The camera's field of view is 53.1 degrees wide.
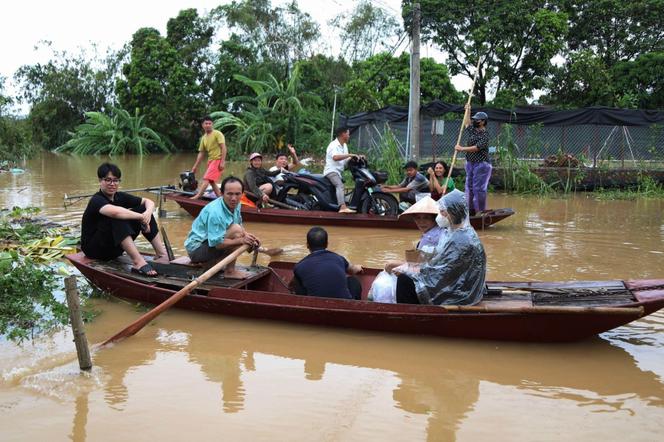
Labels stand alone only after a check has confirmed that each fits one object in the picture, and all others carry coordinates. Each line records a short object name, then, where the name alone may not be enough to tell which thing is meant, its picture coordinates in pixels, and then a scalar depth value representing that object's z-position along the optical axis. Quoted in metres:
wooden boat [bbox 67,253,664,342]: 4.91
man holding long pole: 10.09
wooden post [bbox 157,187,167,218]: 11.19
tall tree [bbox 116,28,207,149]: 32.84
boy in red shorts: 10.84
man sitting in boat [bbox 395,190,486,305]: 5.04
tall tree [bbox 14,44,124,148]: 37.12
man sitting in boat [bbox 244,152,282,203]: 10.74
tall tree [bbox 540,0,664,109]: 24.09
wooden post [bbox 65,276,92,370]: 4.55
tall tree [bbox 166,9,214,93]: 34.66
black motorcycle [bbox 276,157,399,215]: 10.35
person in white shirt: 10.25
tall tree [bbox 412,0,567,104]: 24.62
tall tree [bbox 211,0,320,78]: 33.56
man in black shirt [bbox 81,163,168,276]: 6.16
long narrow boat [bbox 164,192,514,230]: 10.12
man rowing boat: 6.00
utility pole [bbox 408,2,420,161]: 14.61
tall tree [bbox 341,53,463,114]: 26.06
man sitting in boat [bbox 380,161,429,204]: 10.13
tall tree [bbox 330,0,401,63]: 35.47
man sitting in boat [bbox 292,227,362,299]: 5.54
